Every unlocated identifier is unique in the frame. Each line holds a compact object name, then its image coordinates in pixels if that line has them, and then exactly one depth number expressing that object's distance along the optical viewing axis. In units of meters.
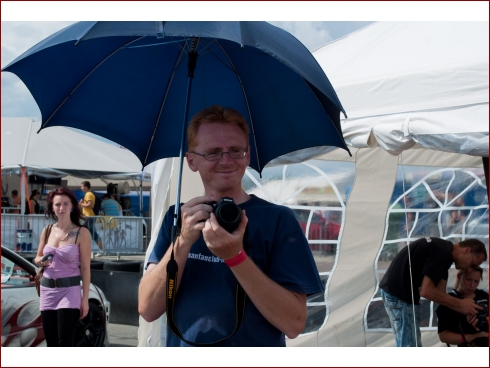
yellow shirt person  12.33
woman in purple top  4.50
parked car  4.83
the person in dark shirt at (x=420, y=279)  4.47
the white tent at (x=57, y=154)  14.15
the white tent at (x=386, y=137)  3.61
